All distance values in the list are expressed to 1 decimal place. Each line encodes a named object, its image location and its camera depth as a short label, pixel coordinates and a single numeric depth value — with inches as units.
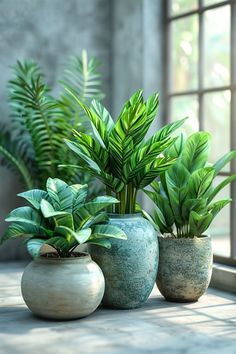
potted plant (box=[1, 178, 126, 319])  111.1
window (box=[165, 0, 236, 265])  146.1
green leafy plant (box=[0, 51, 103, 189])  161.3
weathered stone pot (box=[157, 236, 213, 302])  127.0
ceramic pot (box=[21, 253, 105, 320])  111.0
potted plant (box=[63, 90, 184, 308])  119.2
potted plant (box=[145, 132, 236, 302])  126.0
